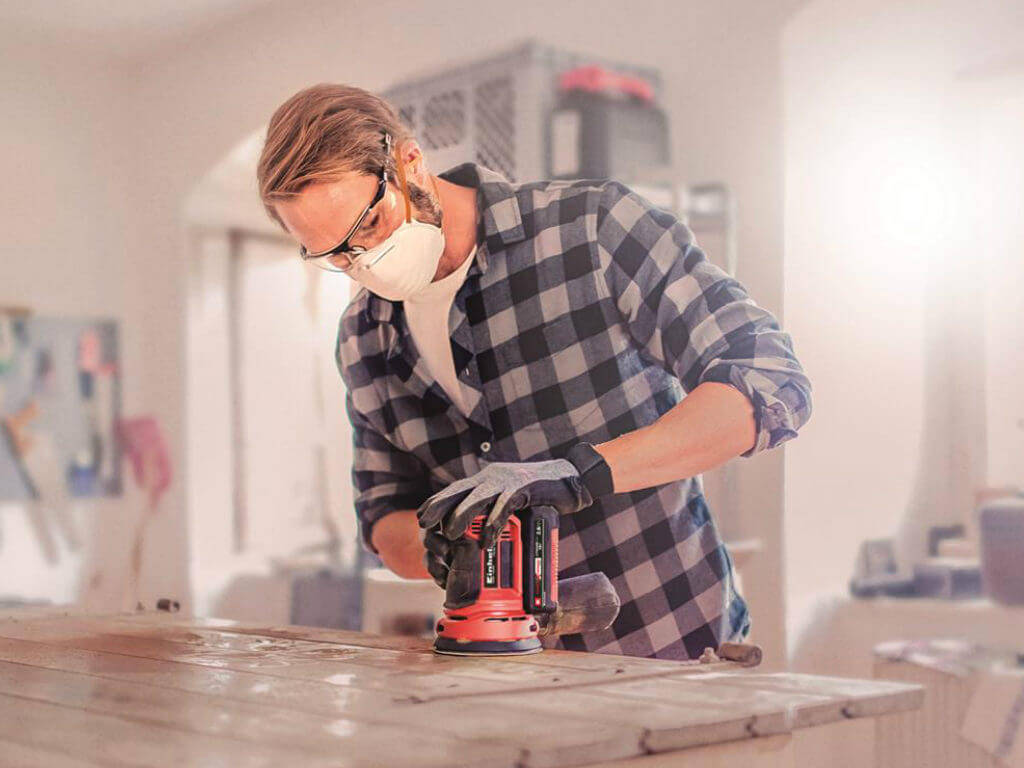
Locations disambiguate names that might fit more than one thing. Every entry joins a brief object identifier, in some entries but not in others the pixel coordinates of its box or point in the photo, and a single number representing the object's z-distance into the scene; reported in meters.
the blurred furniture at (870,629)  3.04
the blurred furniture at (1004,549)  3.03
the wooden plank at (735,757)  1.06
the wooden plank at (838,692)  1.13
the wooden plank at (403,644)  1.35
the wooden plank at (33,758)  0.96
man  1.63
